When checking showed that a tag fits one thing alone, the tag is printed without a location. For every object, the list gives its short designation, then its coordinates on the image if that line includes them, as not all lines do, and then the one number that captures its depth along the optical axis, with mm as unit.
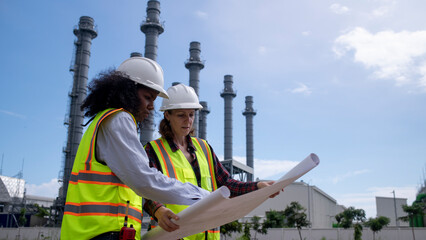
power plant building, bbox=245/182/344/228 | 46500
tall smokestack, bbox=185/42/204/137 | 30734
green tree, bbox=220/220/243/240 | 22180
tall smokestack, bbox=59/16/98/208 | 26609
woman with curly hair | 1772
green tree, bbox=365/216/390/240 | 29625
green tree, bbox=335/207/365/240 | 33344
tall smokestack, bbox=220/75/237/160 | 35781
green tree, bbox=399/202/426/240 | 29391
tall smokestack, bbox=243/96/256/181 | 39750
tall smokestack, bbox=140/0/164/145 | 24500
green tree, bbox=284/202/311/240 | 27078
